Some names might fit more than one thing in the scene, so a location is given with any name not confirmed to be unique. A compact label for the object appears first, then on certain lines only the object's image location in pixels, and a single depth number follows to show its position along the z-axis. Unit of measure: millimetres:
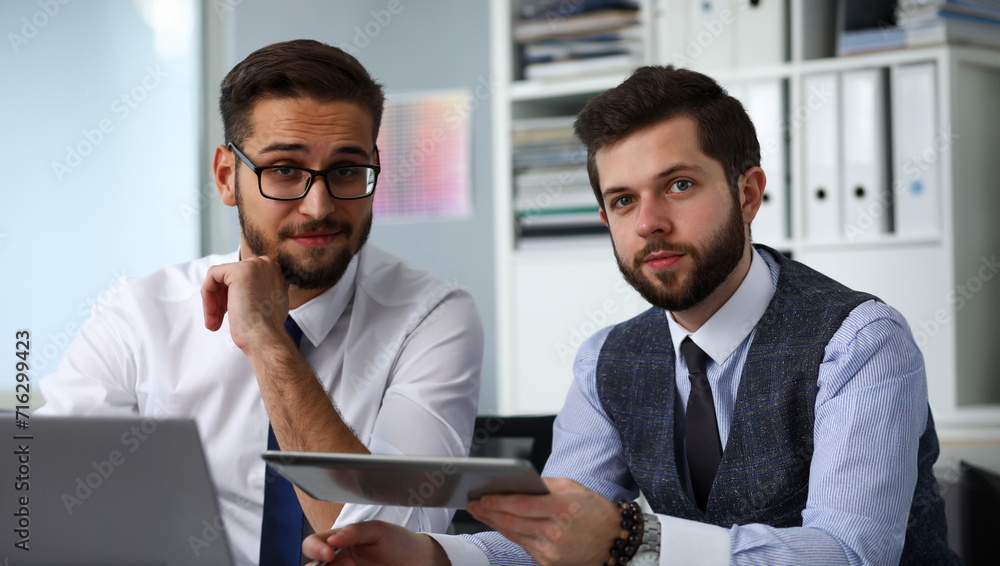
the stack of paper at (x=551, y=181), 2547
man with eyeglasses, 1462
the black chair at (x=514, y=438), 1644
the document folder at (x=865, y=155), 2229
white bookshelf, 2170
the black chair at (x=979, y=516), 1434
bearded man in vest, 1112
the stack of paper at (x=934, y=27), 2188
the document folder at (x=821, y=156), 2271
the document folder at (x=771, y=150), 2336
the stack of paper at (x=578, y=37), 2488
